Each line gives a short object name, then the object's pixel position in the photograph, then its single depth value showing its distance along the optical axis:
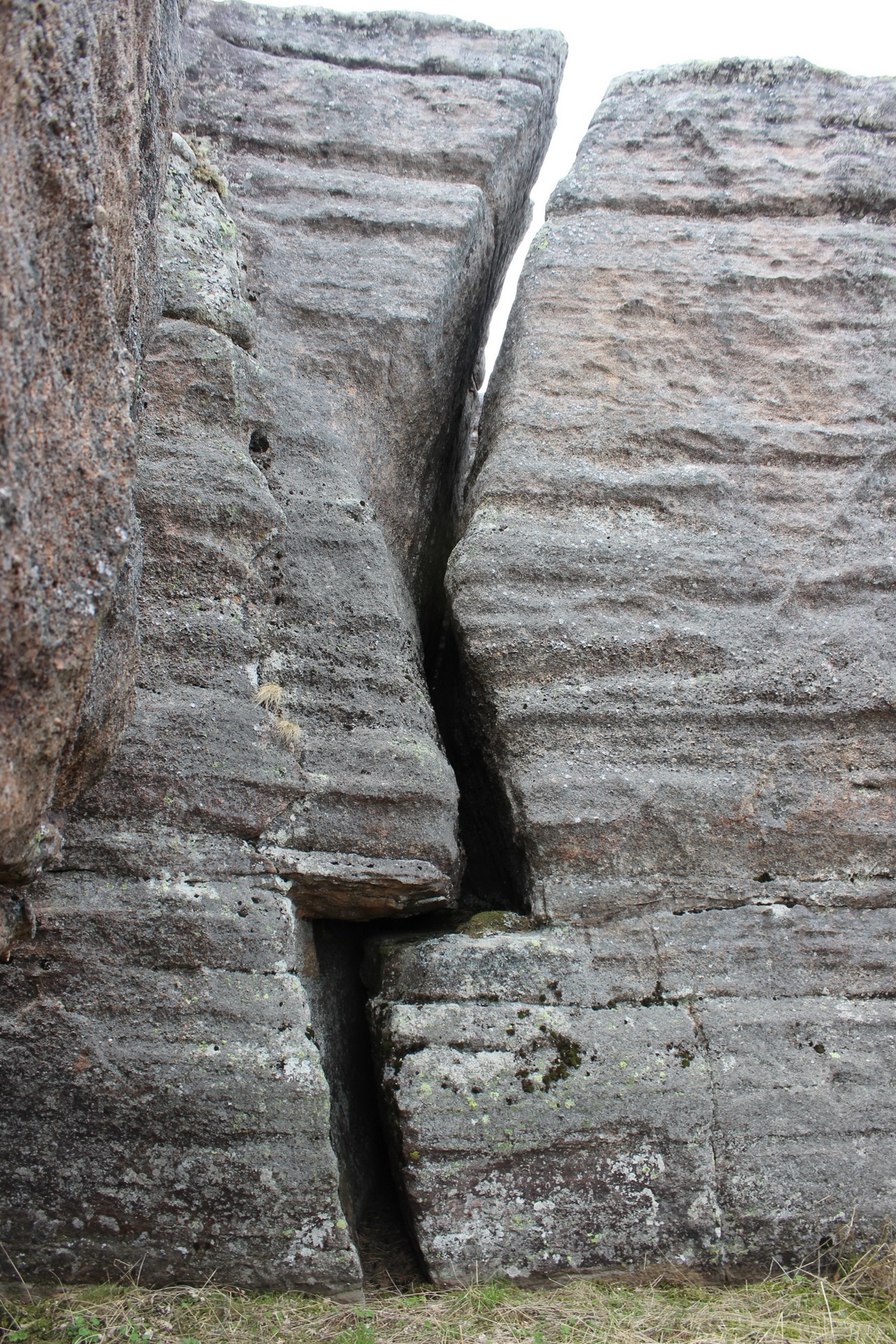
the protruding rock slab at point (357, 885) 3.79
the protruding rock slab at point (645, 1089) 3.41
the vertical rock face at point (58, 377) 2.09
